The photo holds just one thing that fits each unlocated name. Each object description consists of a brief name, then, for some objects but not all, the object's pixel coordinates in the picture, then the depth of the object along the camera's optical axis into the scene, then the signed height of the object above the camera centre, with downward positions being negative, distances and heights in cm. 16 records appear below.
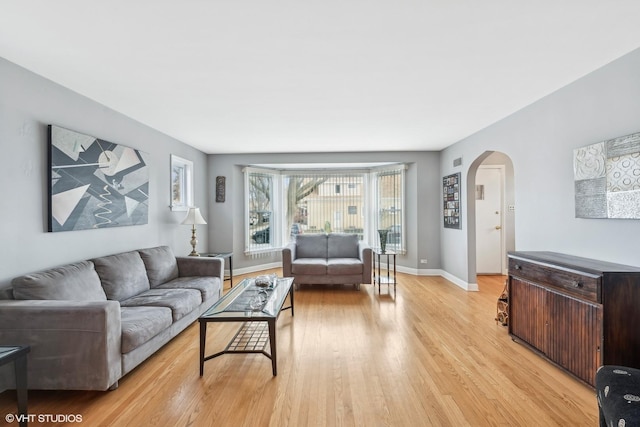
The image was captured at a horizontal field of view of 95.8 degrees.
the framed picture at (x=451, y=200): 474 +25
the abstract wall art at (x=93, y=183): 252 +34
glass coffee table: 222 -78
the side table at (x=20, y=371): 163 -90
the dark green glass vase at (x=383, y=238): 466 -37
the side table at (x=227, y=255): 478 -66
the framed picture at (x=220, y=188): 562 +54
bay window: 587 +24
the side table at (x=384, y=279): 449 -110
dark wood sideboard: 189 -71
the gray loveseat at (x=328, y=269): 449 -83
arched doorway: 545 +1
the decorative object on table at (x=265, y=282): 302 -70
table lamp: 436 -5
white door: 548 -8
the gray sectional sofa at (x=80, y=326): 195 -82
